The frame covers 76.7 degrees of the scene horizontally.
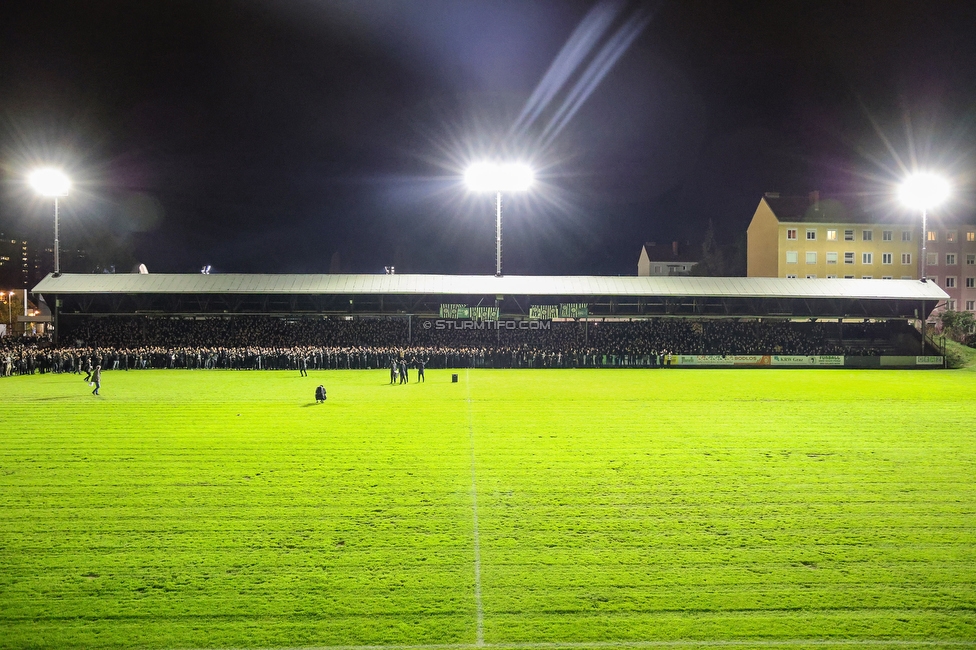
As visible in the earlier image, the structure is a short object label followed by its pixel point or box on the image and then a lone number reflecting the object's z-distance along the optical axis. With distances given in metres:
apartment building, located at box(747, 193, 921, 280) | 59.06
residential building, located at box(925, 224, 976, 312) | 62.50
